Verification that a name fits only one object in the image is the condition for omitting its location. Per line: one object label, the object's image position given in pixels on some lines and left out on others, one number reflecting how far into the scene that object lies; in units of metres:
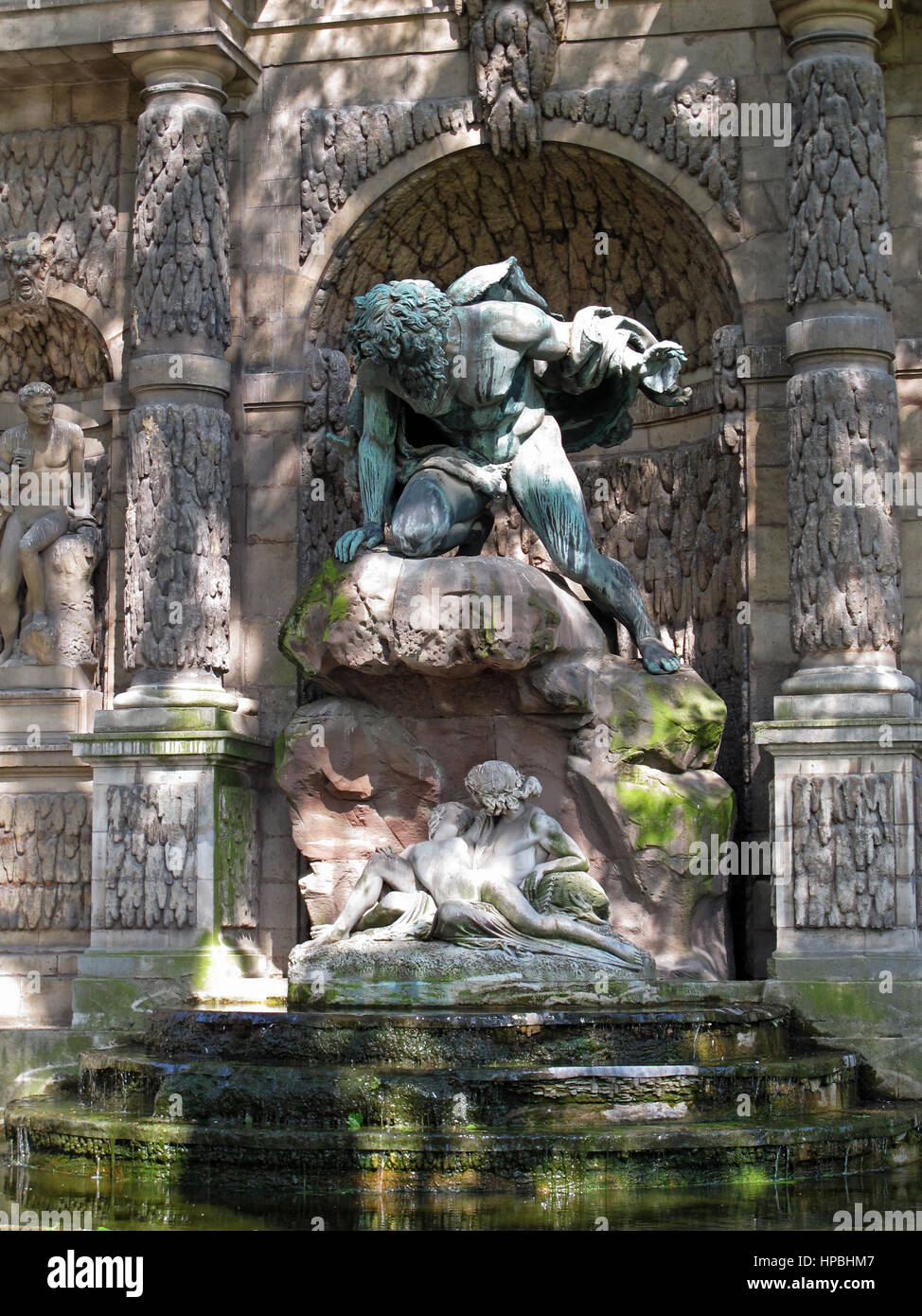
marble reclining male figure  10.48
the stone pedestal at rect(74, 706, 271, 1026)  11.59
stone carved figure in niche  12.53
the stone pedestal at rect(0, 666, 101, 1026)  12.28
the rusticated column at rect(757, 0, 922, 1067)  10.93
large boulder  10.87
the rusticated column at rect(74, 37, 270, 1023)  11.67
